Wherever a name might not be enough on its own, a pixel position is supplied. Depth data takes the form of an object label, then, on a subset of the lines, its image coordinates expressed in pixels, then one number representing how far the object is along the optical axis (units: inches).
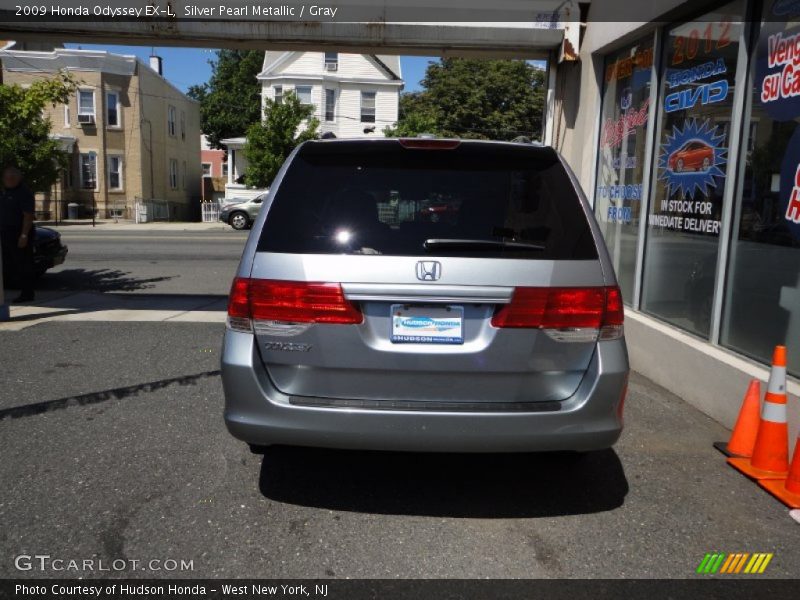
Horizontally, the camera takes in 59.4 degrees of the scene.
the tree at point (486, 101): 1940.2
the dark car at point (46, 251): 445.1
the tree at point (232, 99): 2292.1
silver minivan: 126.3
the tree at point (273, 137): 1321.4
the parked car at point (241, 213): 1146.0
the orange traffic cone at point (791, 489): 150.4
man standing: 366.9
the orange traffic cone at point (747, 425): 171.8
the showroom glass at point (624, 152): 278.5
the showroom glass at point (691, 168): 219.6
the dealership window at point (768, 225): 184.5
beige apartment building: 1403.8
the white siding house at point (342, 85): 1644.9
